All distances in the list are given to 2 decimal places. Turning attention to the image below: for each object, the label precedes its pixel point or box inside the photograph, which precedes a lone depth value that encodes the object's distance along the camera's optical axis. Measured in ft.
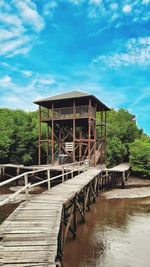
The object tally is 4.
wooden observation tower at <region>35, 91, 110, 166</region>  75.00
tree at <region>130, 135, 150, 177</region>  78.45
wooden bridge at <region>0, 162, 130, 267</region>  14.40
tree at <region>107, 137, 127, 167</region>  90.67
